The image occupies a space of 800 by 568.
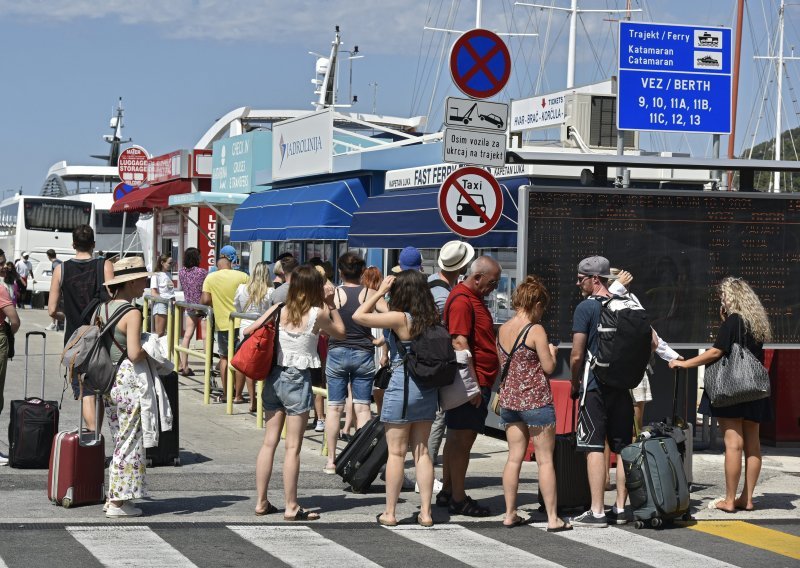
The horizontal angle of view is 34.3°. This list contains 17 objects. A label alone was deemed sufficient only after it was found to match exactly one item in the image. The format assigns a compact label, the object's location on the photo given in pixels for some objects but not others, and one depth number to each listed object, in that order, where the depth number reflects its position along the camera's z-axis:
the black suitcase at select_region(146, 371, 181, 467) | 10.77
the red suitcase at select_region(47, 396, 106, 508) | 8.71
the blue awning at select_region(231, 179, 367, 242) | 20.80
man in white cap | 9.66
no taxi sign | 11.03
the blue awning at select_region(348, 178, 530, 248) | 14.30
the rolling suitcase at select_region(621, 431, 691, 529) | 8.69
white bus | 45.16
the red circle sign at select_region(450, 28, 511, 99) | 11.17
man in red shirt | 8.81
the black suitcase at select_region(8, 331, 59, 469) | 10.23
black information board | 11.05
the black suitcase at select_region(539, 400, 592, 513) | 9.13
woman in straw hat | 8.47
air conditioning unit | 19.83
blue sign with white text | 16.11
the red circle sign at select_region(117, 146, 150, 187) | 36.44
